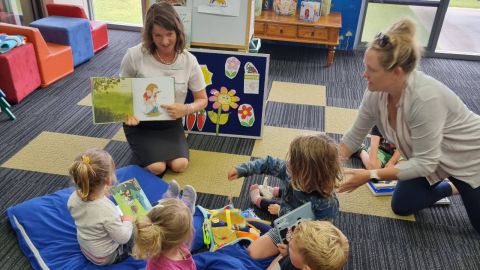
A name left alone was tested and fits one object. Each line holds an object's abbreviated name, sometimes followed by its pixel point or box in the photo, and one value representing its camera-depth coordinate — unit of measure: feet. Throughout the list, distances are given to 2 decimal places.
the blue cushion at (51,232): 6.30
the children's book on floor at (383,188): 8.53
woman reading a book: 7.90
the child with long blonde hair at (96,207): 5.52
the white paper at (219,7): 9.55
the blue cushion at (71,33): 13.12
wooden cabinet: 14.69
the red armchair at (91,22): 14.16
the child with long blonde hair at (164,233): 4.65
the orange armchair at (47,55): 11.64
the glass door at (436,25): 15.93
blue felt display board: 9.42
